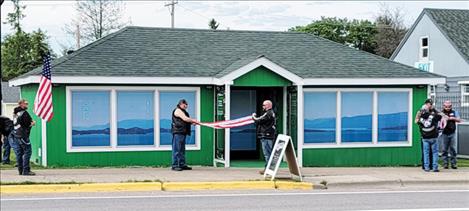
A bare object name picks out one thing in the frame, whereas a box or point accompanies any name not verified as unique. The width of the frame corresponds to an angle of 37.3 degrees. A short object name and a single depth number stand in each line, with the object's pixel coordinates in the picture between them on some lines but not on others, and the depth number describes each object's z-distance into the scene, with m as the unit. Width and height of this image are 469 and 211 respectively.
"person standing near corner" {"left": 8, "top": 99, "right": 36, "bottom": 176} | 15.02
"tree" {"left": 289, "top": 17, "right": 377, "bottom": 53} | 70.62
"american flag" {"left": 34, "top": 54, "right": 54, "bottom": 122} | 16.33
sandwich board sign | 14.98
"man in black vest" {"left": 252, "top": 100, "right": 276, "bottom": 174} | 15.97
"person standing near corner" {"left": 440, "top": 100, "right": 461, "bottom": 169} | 18.22
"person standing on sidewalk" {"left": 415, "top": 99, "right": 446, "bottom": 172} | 17.28
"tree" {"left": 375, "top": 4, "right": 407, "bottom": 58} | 62.97
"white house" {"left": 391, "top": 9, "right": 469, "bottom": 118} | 32.21
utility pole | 53.77
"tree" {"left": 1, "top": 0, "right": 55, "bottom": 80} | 61.09
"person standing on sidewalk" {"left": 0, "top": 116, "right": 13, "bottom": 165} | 16.61
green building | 17.41
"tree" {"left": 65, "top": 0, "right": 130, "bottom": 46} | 50.97
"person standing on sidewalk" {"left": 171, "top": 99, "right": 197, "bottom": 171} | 16.39
